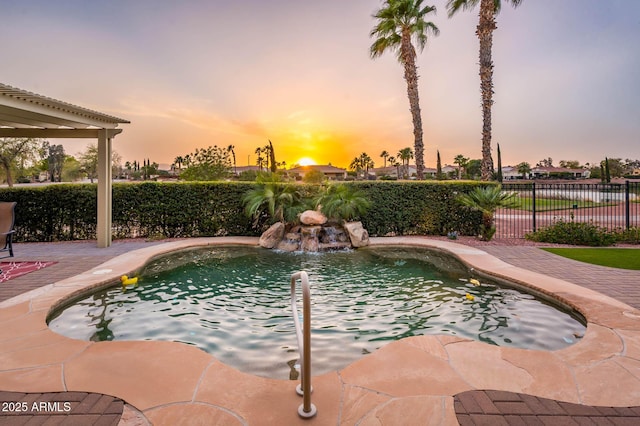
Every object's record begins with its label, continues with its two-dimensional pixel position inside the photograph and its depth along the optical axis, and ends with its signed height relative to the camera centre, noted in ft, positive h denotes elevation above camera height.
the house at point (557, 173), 228.67 +31.09
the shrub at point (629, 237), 31.04 -2.11
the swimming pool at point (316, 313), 12.26 -4.34
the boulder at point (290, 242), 30.89 -2.28
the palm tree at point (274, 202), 33.73 +1.73
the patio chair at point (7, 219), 22.08 +0.19
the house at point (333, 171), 219.80 +31.84
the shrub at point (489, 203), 32.45 +1.32
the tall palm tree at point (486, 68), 44.20 +20.36
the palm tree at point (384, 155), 321.67 +61.68
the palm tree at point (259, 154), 287.98 +57.21
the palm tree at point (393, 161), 334.81 +57.38
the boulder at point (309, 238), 30.66 -1.87
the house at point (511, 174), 262.47 +34.63
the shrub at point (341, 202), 33.47 +1.60
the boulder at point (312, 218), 32.17 +0.01
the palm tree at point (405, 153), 255.70 +49.20
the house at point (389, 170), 284.08 +44.89
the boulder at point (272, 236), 31.65 -1.68
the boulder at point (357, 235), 31.73 -1.67
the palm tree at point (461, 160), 219.61 +37.85
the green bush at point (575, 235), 30.14 -1.86
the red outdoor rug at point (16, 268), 19.56 -2.97
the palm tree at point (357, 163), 299.40 +49.22
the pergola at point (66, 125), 19.97 +7.36
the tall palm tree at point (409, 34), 55.06 +32.22
